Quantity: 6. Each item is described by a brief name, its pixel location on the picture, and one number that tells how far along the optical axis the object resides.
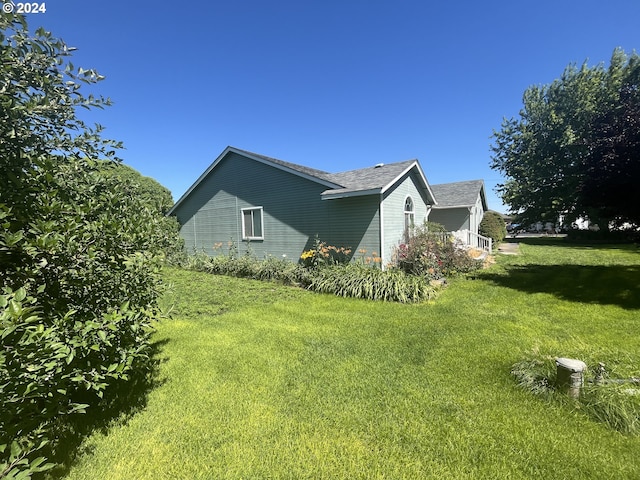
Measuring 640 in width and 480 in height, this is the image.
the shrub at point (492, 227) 21.06
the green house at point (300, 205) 9.65
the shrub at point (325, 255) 9.98
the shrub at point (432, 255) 9.32
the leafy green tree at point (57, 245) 1.75
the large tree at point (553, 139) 23.47
